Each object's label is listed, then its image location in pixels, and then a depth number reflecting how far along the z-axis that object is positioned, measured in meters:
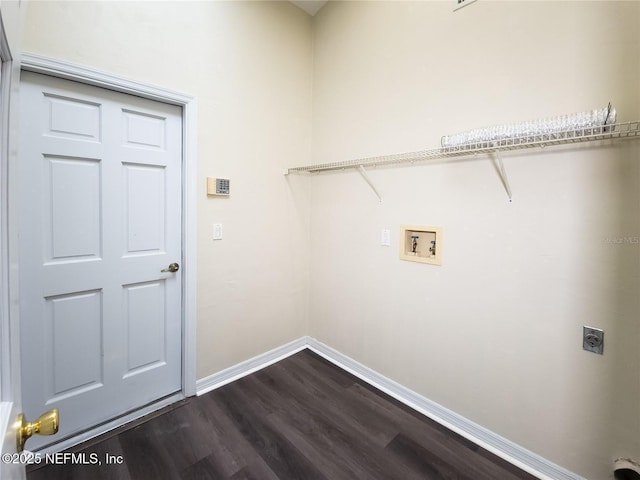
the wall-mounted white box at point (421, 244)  1.85
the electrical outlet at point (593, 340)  1.33
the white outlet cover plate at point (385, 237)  2.12
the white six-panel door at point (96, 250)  1.52
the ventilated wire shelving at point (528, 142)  1.20
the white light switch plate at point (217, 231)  2.13
